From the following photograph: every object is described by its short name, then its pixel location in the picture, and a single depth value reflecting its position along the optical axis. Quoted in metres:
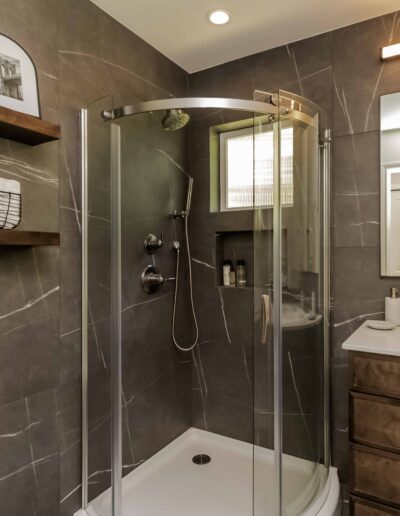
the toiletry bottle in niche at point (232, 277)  2.05
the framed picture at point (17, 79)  1.30
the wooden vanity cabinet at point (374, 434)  1.36
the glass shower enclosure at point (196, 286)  1.50
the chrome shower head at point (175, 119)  1.59
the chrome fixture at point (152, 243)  1.73
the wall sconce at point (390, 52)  1.75
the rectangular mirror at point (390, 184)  1.79
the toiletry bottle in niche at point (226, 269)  2.06
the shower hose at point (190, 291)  1.87
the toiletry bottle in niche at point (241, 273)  2.00
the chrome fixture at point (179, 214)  1.82
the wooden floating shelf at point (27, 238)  1.20
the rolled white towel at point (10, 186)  1.24
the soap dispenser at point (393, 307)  1.73
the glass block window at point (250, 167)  1.50
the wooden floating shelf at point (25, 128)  1.21
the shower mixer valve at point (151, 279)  1.76
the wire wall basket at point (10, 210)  1.24
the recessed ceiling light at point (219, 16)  1.80
